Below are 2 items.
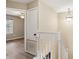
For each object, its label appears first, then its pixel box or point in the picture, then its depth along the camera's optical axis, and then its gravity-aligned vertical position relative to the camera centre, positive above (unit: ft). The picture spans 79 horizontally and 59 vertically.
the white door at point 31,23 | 8.27 +0.89
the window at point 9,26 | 16.41 +0.57
